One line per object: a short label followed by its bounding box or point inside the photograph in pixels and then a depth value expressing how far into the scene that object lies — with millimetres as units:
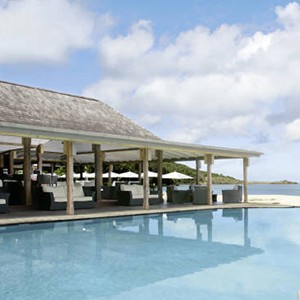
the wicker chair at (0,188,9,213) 13383
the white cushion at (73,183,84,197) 15750
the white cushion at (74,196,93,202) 15477
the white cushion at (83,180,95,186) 21556
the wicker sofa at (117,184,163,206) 17203
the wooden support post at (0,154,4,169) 23609
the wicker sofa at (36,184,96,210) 14711
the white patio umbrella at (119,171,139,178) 30978
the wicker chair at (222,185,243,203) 20609
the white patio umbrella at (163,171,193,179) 28266
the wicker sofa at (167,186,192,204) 20067
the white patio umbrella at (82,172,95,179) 30581
